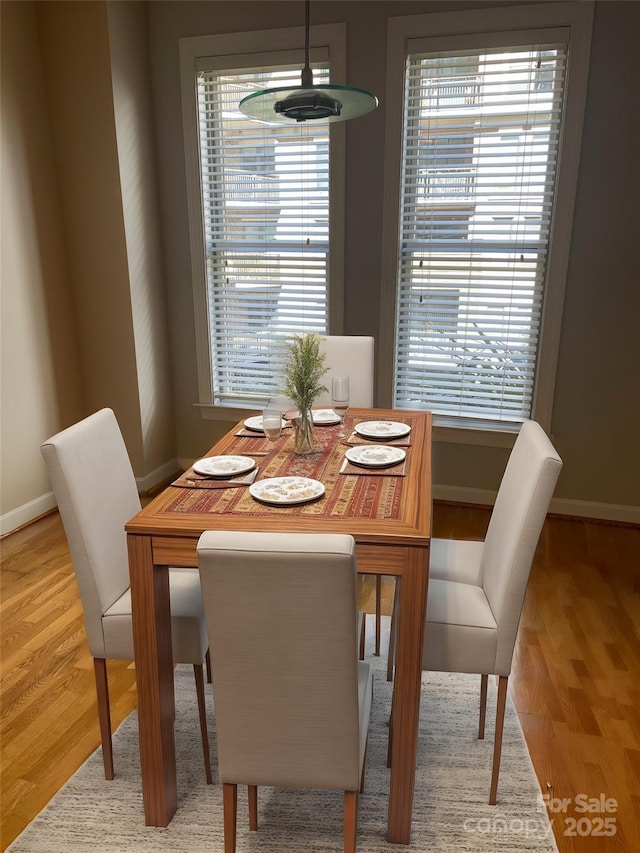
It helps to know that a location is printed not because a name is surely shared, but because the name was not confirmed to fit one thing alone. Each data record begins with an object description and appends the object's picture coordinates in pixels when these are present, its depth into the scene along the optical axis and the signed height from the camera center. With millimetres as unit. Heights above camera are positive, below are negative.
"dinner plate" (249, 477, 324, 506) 1695 -630
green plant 2004 -362
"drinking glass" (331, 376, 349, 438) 2178 -464
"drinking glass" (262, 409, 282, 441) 2045 -523
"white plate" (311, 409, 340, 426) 2494 -626
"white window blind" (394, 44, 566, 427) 3234 +170
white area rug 1665 -1501
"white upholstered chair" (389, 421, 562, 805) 1630 -944
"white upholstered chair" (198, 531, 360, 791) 1175 -781
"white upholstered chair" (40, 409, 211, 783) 1690 -835
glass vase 2090 -572
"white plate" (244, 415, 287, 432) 2414 -629
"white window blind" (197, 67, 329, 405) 3627 +155
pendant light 1813 +453
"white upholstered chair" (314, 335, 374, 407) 2920 -478
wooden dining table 1499 -707
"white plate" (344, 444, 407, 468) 1977 -624
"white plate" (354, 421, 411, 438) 2277 -617
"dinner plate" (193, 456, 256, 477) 1918 -634
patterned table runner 1653 -644
